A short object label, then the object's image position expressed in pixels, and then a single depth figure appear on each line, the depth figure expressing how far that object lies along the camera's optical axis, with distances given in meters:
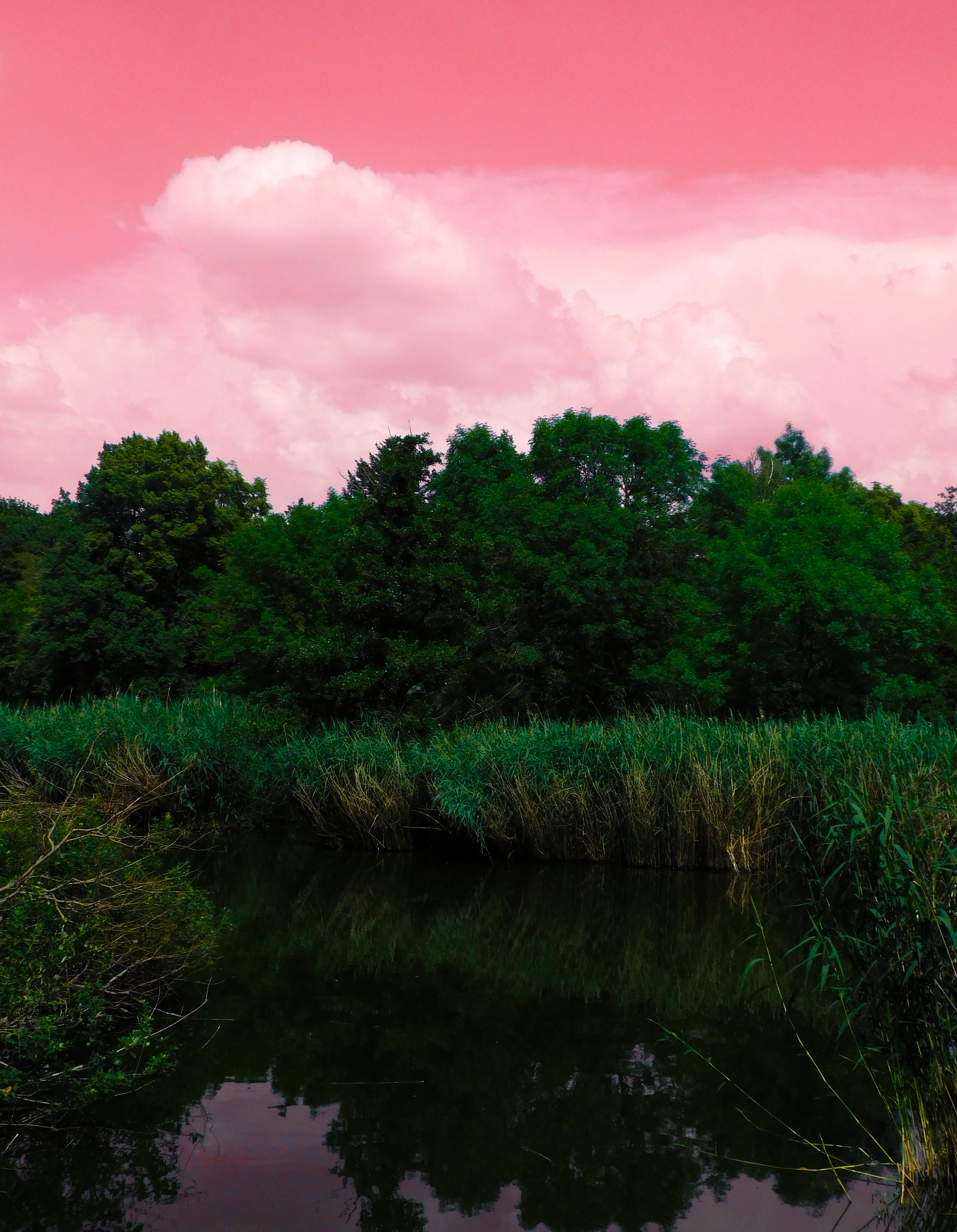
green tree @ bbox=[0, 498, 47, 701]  44.91
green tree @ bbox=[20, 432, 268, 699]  36.25
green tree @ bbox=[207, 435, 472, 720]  18.05
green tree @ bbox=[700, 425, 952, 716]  24.84
